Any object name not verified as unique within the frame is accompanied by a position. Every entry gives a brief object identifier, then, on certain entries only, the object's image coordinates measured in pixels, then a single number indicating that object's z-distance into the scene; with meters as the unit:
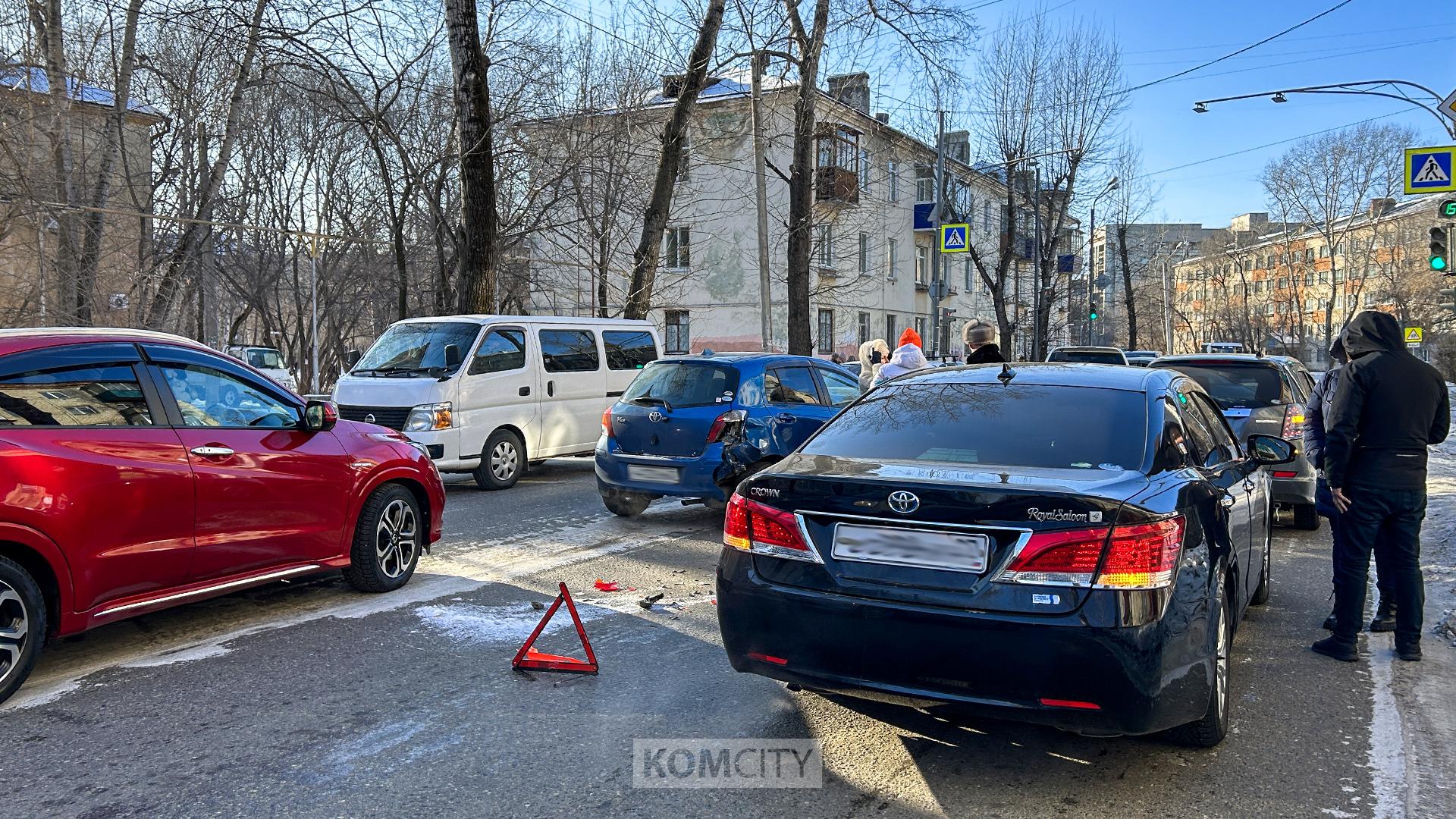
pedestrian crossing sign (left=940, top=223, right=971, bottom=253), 25.88
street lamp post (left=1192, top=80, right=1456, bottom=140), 16.98
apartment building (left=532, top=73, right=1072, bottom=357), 28.92
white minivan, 10.74
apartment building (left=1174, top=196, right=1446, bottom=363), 59.41
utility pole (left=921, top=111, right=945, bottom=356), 26.77
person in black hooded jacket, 5.05
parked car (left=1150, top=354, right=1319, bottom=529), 9.10
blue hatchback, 8.63
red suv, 4.30
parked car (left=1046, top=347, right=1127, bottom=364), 19.61
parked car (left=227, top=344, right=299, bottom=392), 29.88
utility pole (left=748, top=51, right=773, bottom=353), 20.83
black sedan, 3.25
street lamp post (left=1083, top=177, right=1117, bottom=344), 37.06
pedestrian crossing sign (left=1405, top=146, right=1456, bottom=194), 13.85
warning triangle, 4.78
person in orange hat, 9.34
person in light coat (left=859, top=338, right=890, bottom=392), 11.52
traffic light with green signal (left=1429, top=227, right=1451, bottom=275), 14.87
